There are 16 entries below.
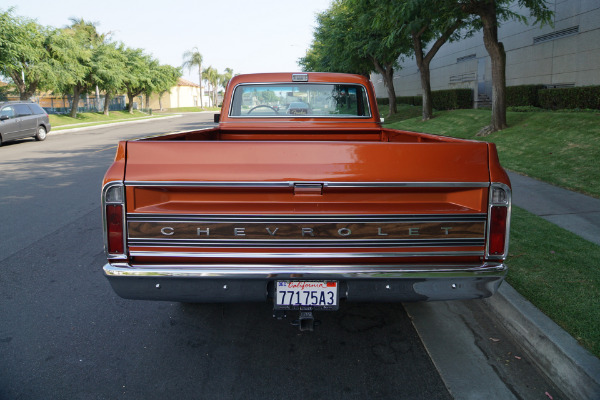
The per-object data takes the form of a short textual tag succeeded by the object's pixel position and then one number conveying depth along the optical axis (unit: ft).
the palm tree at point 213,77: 358.74
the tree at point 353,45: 80.89
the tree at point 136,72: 169.67
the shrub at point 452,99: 86.63
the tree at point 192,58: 323.37
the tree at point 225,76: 406.41
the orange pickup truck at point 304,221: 9.09
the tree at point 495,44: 46.50
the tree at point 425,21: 44.65
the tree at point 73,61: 113.29
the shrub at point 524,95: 67.62
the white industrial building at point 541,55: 59.77
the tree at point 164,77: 194.49
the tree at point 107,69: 137.39
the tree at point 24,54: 90.02
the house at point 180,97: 288.51
